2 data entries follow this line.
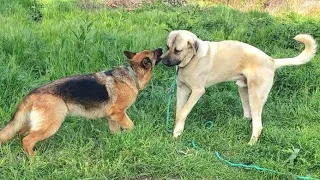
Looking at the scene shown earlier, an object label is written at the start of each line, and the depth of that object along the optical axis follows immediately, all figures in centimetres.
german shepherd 475
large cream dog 550
